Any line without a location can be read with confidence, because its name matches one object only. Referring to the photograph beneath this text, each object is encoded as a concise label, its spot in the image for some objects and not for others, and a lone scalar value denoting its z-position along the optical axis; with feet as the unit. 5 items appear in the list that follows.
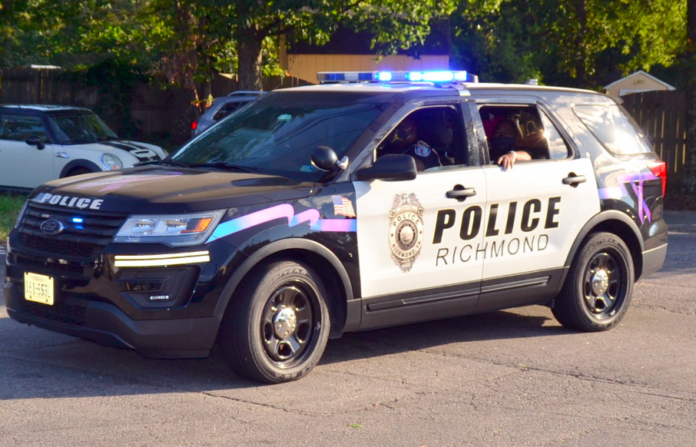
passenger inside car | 23.79
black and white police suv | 17.83
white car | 48.39
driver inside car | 22.09
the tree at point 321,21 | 57.41
